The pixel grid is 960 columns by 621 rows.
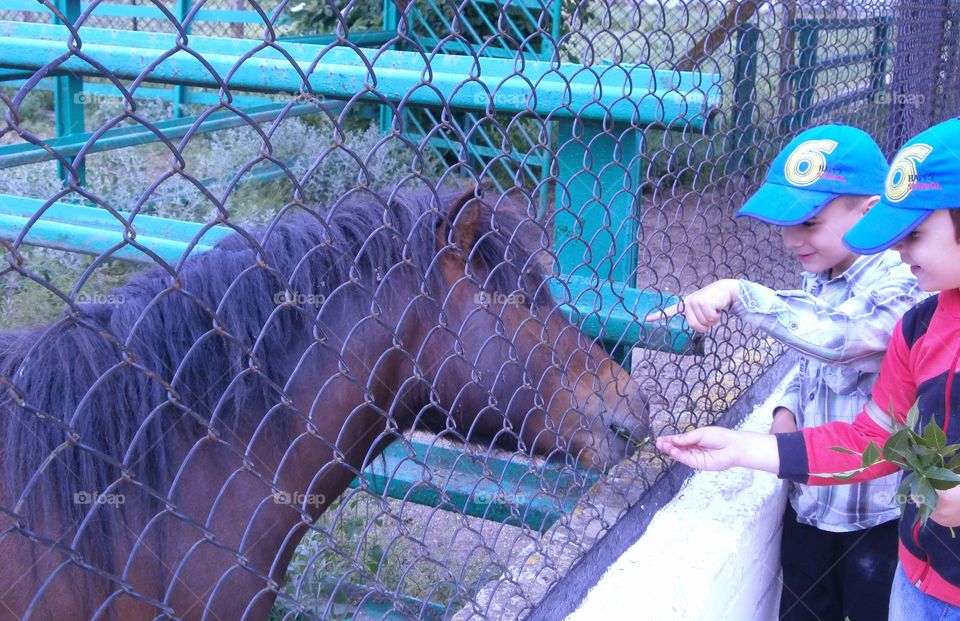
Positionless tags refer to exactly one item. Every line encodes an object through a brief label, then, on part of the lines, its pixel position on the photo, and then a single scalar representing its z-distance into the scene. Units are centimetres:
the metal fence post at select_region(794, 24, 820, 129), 349
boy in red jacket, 156
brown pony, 163
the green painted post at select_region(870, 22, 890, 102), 504
